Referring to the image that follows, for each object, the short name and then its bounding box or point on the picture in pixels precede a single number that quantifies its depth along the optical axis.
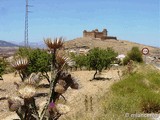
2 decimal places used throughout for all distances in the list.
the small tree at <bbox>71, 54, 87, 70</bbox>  36.25
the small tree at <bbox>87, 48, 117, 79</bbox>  28.90
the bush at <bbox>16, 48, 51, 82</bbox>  21.28
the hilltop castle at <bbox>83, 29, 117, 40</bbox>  119.79
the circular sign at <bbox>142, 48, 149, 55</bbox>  18.93
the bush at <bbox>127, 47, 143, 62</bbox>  46.63
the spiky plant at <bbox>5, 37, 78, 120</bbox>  2.70
